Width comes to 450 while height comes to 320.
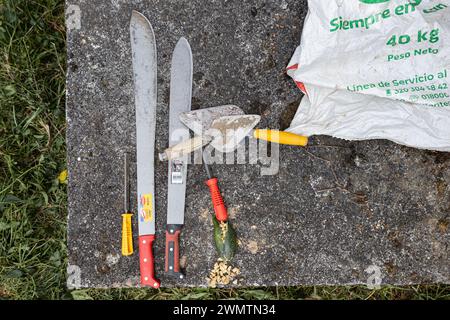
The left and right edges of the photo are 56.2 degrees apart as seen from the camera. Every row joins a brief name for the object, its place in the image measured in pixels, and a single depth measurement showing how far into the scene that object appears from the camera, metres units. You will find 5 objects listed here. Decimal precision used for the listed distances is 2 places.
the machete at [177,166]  1.76
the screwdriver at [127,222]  1.76
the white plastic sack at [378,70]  1.53
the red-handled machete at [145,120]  1.76
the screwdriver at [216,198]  1.73
